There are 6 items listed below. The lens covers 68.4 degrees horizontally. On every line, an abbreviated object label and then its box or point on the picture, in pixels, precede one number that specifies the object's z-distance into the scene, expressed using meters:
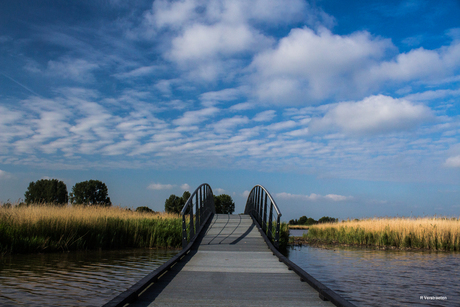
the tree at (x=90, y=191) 49.35
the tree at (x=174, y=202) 57.29
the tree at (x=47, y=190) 49.03
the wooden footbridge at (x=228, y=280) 3.80
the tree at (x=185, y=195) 58.59
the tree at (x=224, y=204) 57.62
